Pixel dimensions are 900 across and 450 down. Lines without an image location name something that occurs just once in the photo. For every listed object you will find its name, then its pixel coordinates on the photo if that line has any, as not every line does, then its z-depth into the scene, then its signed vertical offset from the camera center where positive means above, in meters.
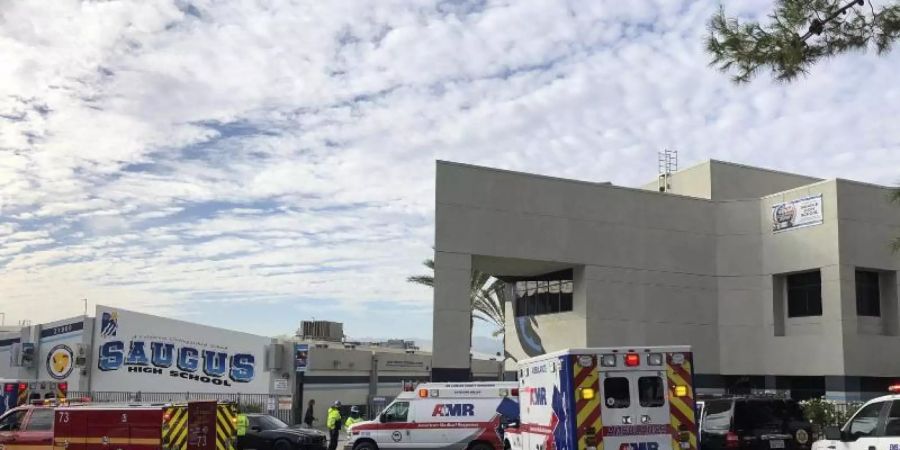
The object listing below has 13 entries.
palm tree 43.53 +3.16
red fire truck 17.06 -1.52
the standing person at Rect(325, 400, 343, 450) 25.11 -2.02
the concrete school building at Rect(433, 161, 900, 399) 31.28 +3.44
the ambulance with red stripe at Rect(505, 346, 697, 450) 12.16 -0.57
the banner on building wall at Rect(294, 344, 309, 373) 41.41 -0.19
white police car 10.73 -0.83
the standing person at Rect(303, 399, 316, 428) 34.59 -2.52
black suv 15.35 -1.14
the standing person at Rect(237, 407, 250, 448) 22.84 -1.91
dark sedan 24.05 -2.33
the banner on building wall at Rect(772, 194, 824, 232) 32.53 +5.63
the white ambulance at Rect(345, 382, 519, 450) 21.09 -1.50
